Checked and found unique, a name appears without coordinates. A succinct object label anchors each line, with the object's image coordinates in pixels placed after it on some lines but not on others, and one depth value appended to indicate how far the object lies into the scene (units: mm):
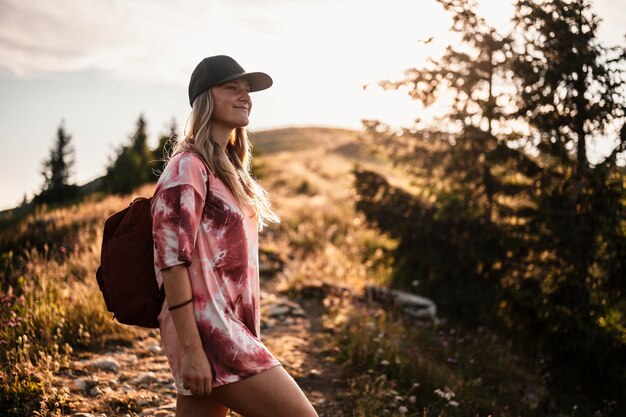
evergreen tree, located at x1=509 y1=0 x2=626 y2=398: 6047
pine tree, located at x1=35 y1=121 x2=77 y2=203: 42750
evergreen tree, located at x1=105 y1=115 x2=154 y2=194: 25984
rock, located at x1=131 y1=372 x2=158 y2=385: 4867
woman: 2232
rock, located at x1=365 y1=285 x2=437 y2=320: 7816
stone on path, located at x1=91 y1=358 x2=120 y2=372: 4957
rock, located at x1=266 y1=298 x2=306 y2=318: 7605
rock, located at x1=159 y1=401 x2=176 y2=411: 4434
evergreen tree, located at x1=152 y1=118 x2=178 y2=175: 24164
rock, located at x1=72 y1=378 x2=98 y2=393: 4389
